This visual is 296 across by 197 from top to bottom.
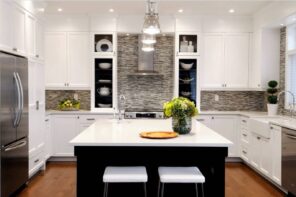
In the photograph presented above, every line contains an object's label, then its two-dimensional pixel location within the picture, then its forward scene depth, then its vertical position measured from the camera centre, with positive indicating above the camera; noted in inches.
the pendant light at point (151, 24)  98.3 +29.7
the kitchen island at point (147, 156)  78.8 -22.6
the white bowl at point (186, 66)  175.0 +21.4
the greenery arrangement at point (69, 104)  176.9 -7.6
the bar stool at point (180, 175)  76.2 -26.7
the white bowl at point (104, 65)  175.3 +22.0
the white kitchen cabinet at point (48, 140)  159.1 -32.0
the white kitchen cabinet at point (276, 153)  120.2 -30.9
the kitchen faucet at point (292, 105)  146.5 -6.4
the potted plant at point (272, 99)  156.0 -2.8
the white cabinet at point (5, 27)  101.3 +30.4
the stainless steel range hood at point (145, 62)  179.5 +24.6
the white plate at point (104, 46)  174.8 +36.3
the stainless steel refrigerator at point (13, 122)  100.1 -13.0
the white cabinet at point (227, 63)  176.6 +24.1
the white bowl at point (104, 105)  175.9 -8.1
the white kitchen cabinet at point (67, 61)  175.3 +25.1
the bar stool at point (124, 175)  75.5 -26.4
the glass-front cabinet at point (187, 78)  175.1 +12.6
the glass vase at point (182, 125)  91.9 -12.0
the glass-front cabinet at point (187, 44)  173.6 +38.1
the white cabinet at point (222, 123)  169.9 -20.7
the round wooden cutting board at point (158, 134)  85.1 -15.2
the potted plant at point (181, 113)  90.1 -7.2
